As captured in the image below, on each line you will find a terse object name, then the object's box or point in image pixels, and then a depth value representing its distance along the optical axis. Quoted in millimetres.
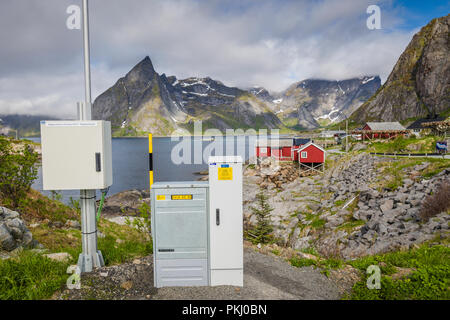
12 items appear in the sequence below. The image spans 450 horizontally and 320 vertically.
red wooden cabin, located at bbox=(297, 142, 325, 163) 49844
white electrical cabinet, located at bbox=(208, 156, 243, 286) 5699
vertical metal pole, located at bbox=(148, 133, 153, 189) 5870
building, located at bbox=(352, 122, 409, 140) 68669
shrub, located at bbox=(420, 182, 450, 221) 12530
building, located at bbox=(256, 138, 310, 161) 56888
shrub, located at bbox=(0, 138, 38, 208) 11375
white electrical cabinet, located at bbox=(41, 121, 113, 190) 5781
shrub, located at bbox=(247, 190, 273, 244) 16780
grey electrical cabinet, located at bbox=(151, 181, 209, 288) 5734
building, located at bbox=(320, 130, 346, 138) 119000
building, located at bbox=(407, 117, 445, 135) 87138
